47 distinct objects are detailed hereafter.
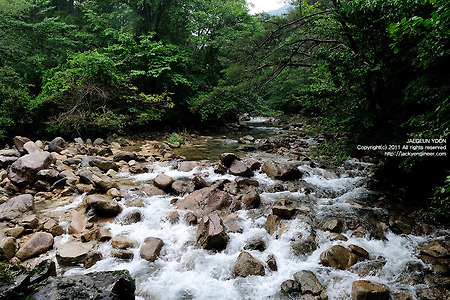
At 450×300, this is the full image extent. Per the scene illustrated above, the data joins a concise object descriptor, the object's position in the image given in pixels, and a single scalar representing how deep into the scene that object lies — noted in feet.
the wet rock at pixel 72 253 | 12.21
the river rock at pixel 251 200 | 18.63
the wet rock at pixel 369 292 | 9.93
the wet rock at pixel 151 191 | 20.80
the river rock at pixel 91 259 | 12.34
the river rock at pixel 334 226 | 15.14
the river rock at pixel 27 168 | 20.39
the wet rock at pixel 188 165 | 27.48
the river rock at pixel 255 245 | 13.88
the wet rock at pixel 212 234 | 13.71
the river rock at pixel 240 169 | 25.32
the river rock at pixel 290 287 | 10.84
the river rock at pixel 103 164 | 25.80
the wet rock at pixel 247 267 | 11.94
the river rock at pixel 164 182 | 21.63
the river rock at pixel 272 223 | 15.40
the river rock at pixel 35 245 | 12.63
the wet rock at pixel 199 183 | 21.49
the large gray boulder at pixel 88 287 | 7.06
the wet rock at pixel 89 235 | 14.25
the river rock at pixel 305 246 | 13.46
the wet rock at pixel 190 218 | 16.42
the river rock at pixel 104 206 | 16.81
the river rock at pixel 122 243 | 13.78
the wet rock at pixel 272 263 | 12.30
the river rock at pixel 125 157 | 29.81
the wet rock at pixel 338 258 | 12.30
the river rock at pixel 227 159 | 27.50
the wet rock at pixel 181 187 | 21.18
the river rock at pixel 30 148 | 25.65
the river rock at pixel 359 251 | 12.91
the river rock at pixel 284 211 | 16.66
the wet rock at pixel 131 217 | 16.43
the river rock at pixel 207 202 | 18.28
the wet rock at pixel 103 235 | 14.21
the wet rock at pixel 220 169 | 26.21
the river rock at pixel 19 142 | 27.44
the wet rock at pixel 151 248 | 13.14
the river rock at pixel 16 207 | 15.49
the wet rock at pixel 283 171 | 24.61
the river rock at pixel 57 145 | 29.68
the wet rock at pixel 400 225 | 14.90
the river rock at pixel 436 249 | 12.46
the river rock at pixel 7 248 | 12.23
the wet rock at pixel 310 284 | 10.46
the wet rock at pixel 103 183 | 20.16
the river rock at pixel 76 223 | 14.89
